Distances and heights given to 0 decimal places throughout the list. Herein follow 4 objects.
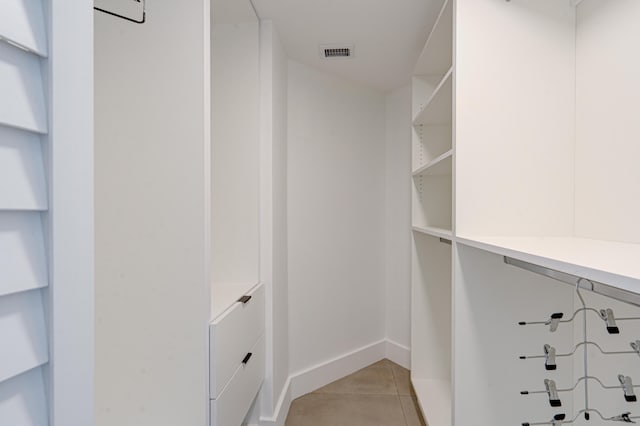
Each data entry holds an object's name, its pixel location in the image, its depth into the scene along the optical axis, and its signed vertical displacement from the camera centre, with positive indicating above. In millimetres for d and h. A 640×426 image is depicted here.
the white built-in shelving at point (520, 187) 1299 +69
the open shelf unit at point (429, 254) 2408 -329
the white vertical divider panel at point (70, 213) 409 -8
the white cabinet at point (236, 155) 1939 +274
